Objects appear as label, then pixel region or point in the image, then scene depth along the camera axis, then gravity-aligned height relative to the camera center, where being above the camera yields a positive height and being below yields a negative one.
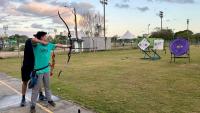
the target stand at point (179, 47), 11.24 +0.08
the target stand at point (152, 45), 14.00 +0.36
